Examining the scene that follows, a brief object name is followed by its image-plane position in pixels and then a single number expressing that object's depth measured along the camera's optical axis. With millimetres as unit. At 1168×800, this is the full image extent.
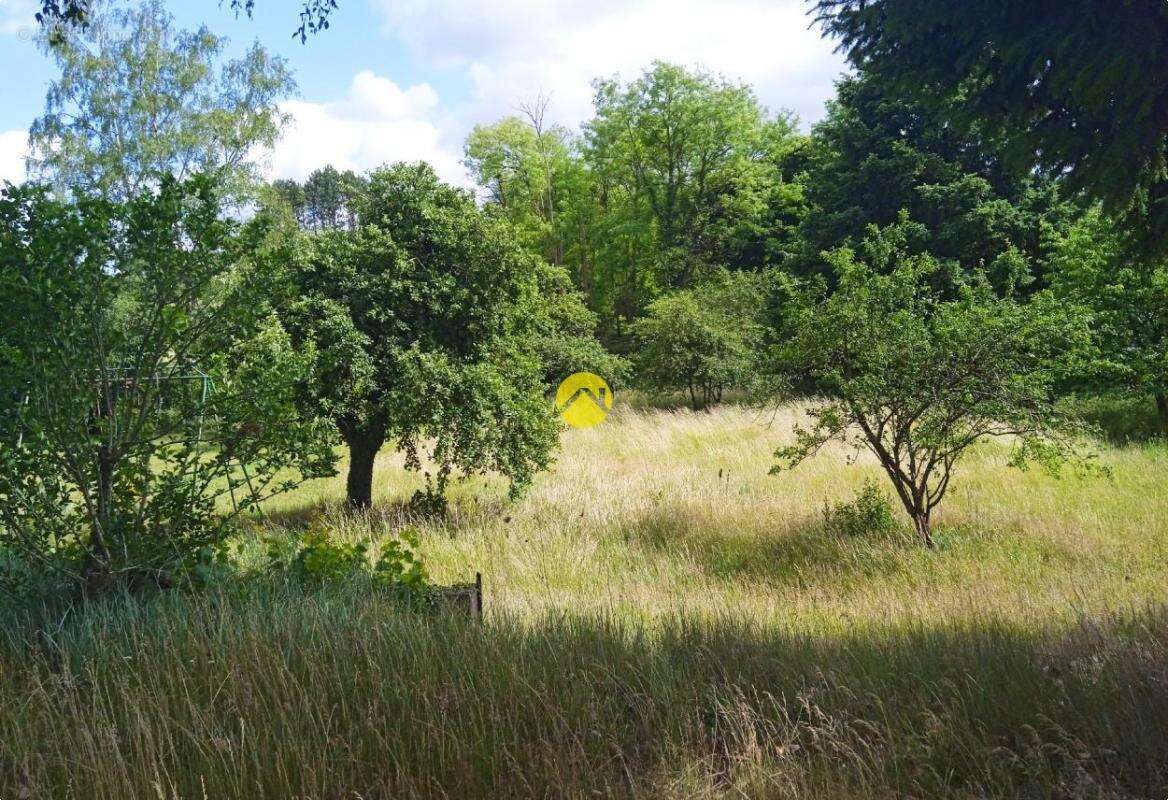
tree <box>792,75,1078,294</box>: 22355
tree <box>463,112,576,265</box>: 41709
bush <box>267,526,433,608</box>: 4734
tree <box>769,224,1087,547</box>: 7863
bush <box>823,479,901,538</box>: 8531
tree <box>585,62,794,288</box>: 35250
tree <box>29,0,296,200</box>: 22391
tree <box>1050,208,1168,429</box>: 13914
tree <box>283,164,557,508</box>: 9250
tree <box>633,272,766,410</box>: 22625
